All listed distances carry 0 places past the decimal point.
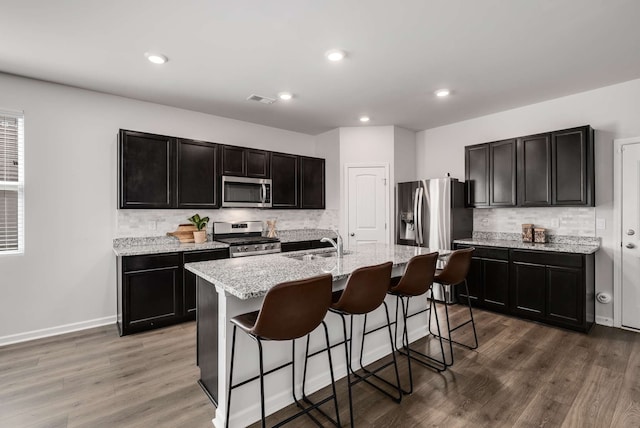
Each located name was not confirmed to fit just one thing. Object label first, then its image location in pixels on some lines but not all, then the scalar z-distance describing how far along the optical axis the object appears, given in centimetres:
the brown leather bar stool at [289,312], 159
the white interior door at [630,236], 342
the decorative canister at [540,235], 399
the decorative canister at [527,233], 409
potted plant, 411
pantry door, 516
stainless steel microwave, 439
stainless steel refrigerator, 442
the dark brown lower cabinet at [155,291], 336
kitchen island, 194
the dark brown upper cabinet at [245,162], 439
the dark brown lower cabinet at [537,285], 335
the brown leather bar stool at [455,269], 277
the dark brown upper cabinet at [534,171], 354
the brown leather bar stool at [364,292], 197
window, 325
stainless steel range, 412
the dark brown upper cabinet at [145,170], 359
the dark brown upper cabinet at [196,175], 398
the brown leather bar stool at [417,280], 238
